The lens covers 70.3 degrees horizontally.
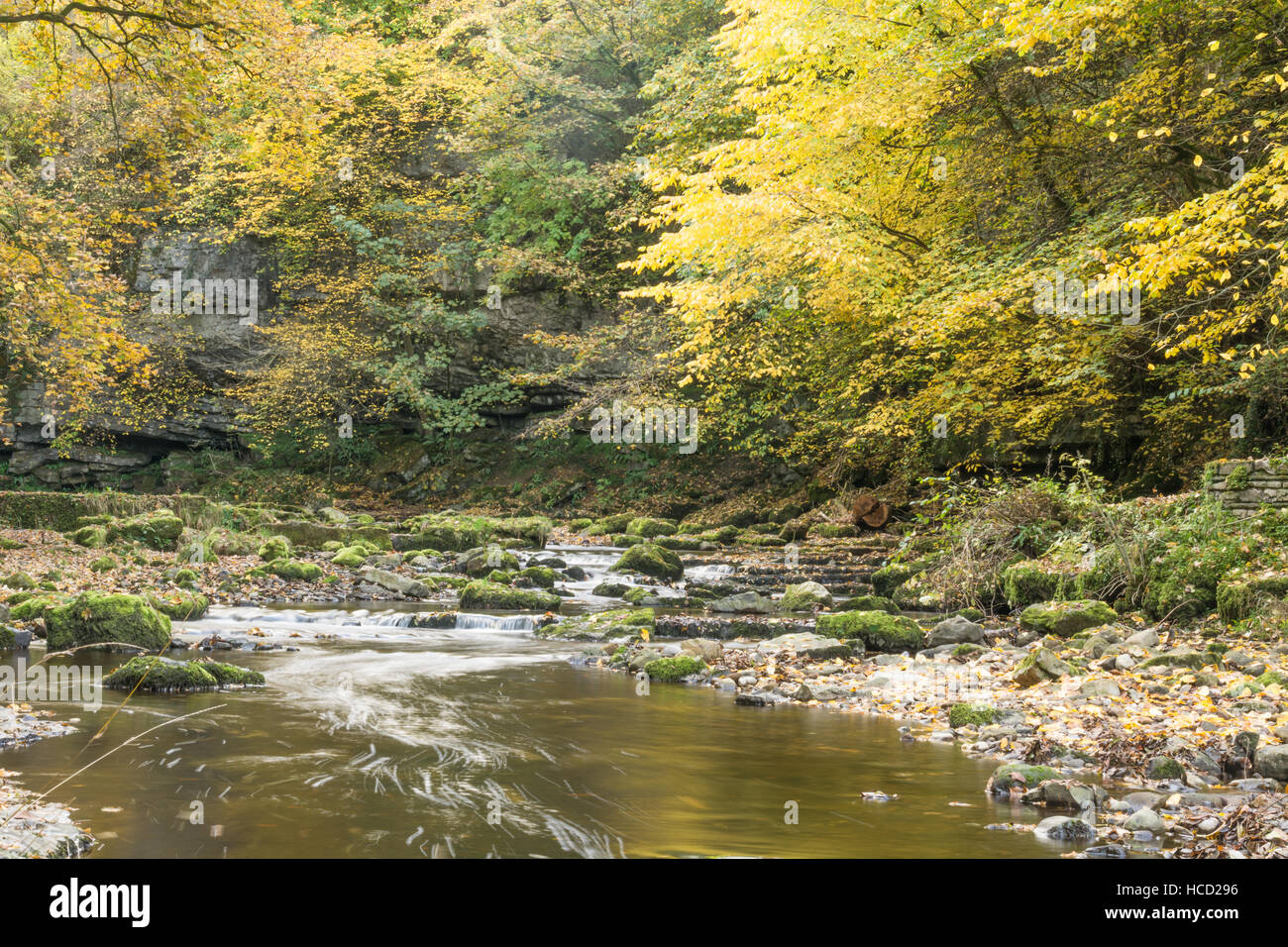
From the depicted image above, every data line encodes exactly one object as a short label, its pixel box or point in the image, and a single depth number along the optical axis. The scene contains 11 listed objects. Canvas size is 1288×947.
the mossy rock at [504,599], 12.96
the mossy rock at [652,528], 21.32
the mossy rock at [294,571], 14.46
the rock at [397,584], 14.10
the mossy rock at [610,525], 21.84
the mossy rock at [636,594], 13.48
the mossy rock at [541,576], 15.05
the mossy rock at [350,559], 15.96
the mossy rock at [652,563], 15.91
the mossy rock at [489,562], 16.17
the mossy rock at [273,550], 15.78
